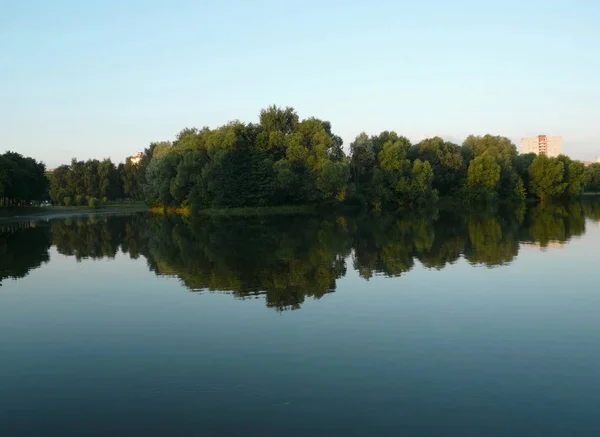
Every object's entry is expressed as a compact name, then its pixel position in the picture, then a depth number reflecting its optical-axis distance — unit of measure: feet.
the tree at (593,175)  527.23
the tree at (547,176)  366.84
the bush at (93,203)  403.46
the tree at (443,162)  338.13
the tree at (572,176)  380.17
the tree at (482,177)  331.57
